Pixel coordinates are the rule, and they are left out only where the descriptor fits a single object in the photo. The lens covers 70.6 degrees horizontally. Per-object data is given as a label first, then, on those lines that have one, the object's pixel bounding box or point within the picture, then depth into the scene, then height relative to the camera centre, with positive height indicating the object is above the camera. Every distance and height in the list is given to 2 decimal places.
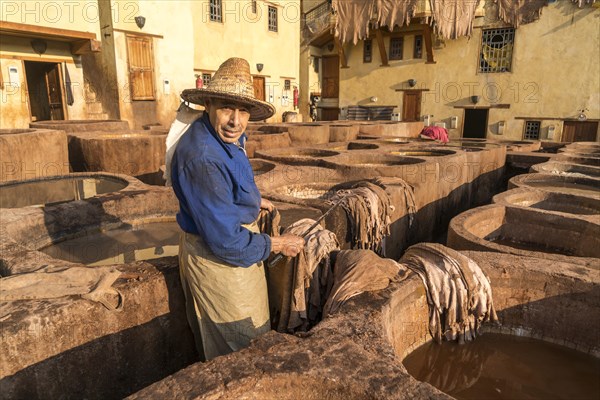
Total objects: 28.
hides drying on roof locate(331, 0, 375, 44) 21.55 +5.15
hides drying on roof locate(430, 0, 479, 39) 20.00 +4.80
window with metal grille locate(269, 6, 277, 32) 20.50 +4.83
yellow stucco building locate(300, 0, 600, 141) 18.86 +2.33
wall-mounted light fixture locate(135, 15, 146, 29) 14.37 +3.31
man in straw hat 2.23 -0.55
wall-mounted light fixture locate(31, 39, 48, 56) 12.77 +2.22
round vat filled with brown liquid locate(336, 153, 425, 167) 8.88 -0.85
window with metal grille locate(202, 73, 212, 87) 18.03 +1.82
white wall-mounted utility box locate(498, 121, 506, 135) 20.95 -0.40
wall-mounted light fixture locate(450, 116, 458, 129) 21.97 -0.15
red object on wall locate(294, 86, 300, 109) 22.19 +1.23
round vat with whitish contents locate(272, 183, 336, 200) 7.21 -1.22
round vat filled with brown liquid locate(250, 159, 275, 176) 8.18 -0.92
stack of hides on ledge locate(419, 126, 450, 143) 13.95 -0.49
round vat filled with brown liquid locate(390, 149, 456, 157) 10.32 -0.81
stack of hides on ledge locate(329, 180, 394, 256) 5.57 -1.26
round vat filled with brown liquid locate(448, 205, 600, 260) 5.10 -1.42
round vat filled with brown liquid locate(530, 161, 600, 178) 9.06 -1.08
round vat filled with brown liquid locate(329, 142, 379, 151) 10.99 -0.72
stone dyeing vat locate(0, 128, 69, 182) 6.90 -0.58
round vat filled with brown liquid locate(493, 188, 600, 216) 6.50 -1.28
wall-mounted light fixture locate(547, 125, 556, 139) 19.66 -0.54
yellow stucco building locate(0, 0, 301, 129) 12.40 +2.32
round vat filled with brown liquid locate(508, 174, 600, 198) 8.09 -1.23
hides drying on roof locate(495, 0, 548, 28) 19.16 +4.88
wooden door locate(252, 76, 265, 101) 20.05 +1.62
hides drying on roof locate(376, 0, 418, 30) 20.22 +5.14
